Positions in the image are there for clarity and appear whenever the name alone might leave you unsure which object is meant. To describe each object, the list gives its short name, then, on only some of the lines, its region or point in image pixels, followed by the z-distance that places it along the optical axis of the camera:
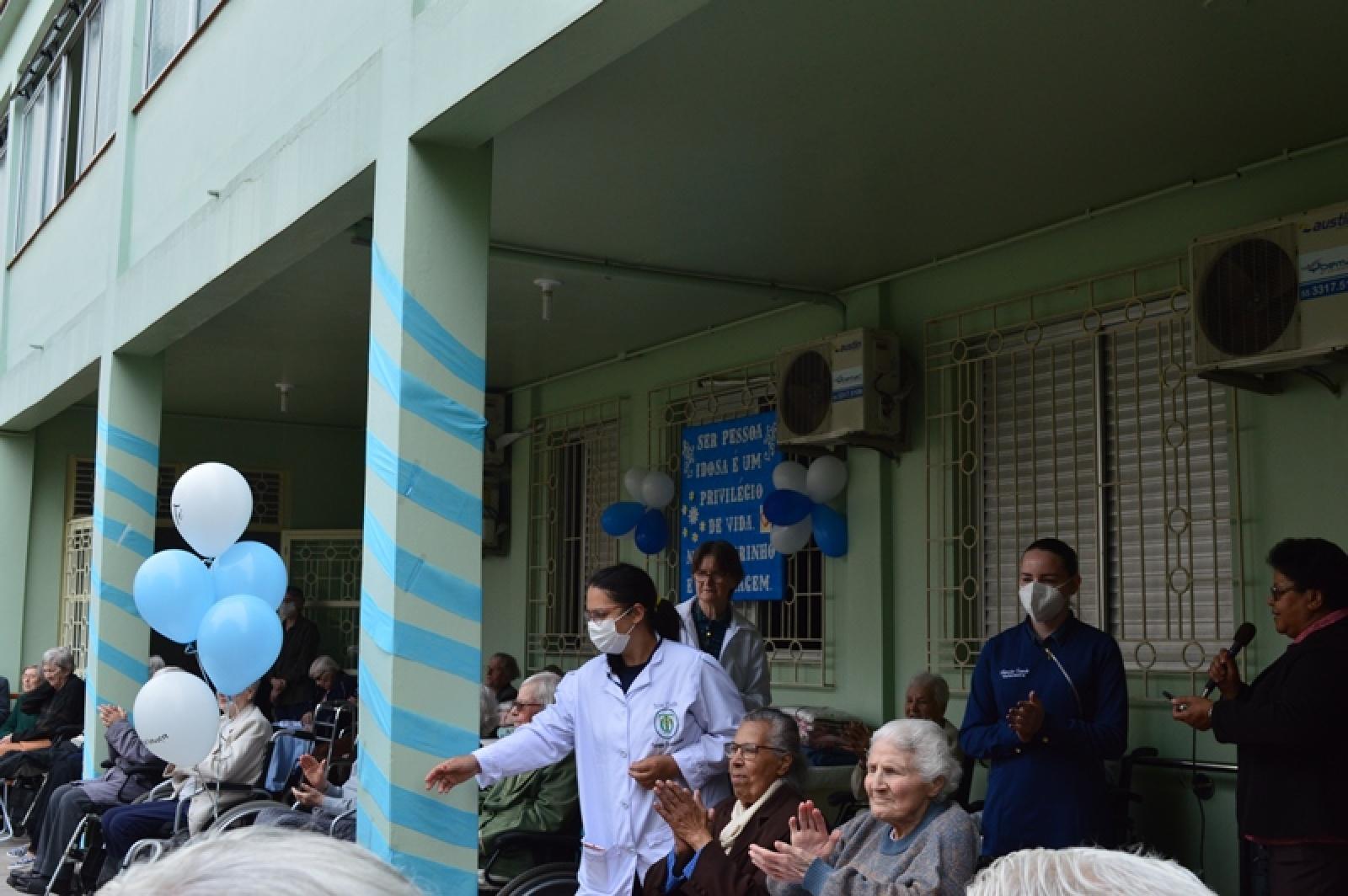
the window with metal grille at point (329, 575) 11.70
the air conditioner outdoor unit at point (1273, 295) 4.95
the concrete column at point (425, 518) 4.41
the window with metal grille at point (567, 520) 9.73
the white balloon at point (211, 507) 5.77
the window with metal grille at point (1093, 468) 5.70
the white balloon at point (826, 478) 7.28
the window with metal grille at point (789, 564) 7.67
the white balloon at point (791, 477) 7.52
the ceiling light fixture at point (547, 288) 7.36
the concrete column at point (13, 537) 11.80
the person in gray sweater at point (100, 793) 7.23
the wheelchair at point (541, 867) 4.80
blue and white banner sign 7.96
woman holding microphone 3.95
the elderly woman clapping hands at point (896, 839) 3.61
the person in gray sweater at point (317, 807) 5.71
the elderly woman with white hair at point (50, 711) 9.43
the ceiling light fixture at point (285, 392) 10.96
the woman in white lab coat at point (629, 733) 4.36
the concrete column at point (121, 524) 7.89
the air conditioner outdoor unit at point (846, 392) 6.87
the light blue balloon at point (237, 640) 5.55
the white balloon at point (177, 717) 5.71
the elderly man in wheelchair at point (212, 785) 6.41
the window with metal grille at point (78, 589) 11.48
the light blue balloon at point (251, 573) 5.89
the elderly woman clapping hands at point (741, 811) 4.09
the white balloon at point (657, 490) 8.59
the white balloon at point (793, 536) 7.49
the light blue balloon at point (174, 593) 5.66
